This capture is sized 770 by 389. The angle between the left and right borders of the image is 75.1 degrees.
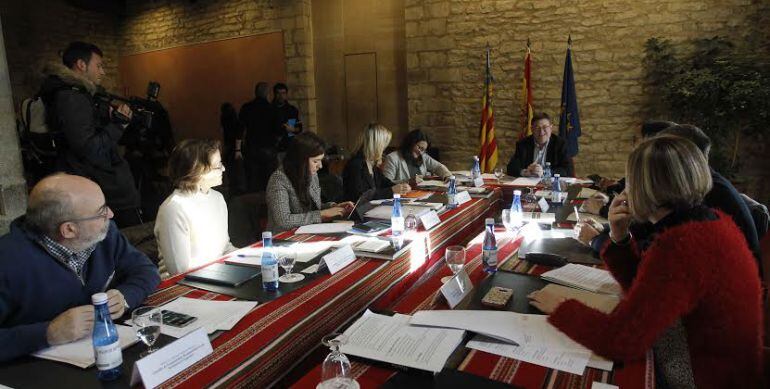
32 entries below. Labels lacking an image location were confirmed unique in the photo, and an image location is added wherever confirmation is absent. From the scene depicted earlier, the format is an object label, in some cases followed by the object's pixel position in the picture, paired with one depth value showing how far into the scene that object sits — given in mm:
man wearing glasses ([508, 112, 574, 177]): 4773
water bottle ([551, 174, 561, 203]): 3457
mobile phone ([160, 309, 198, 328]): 1542
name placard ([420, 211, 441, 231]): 2719
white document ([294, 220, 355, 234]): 2697
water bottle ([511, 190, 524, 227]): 2613
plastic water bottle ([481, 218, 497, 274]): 1943
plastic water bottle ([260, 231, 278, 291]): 1817
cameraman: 3232
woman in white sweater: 2344
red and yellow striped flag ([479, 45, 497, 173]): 6590
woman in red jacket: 1294
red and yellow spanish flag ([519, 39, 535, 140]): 6422
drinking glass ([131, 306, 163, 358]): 1339
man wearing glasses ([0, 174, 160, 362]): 1500
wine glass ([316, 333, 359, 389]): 1177
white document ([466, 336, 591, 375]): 1262
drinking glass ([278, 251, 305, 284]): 1942
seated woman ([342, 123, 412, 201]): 3998
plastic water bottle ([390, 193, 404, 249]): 2479
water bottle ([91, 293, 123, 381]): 1227
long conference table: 1266
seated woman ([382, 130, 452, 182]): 4707
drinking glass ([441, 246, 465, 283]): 1979
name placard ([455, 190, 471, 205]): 3439
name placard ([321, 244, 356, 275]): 2035
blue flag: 6262
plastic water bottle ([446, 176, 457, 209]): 3342
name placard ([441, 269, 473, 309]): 1617
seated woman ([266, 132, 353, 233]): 3053
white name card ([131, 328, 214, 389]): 1184
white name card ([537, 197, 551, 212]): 3113
